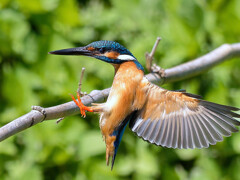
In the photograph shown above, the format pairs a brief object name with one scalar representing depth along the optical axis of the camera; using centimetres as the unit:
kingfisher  408
